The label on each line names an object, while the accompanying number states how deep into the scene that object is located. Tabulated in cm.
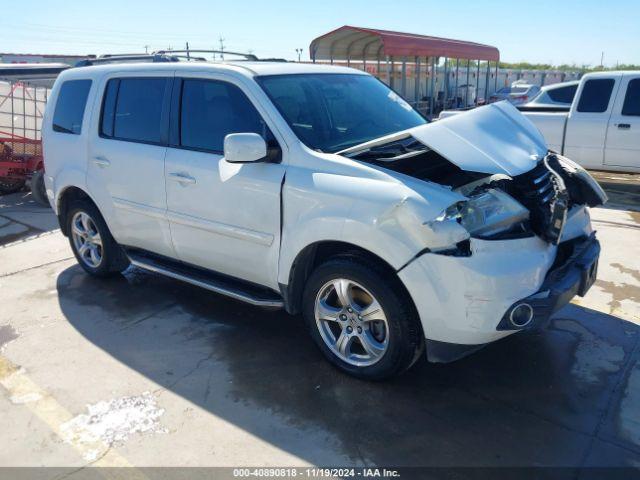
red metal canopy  1437
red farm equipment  841
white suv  293
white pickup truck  820
